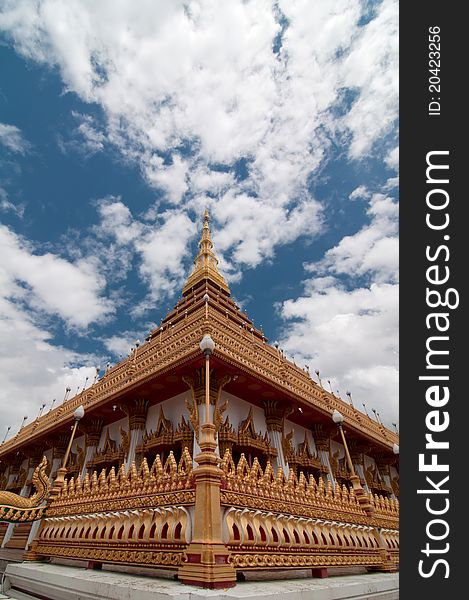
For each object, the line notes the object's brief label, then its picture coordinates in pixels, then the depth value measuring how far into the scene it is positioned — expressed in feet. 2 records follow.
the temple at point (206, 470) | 13.82
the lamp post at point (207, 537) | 11.44
